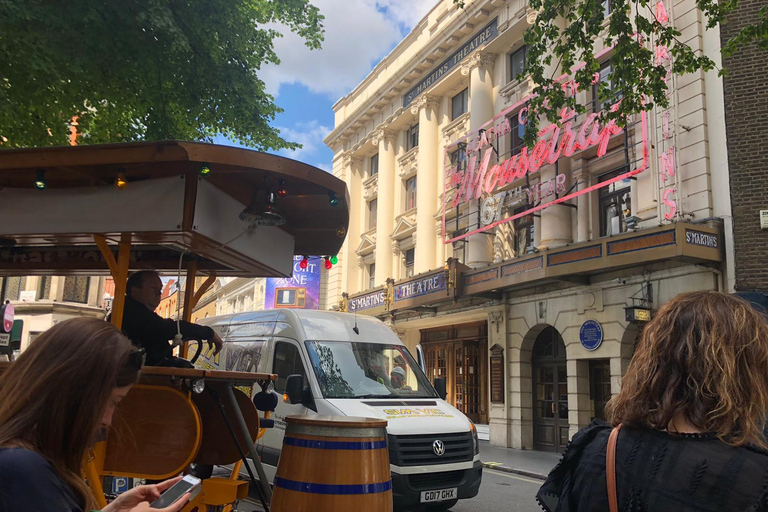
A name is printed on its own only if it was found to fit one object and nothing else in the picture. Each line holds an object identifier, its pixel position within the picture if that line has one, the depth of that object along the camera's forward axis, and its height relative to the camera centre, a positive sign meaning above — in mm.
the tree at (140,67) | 7914 +4024
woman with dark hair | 1574 -154
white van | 6781 -358
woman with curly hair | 1689 -152
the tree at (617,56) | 9352 +4727
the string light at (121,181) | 4955 +1360
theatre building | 14336 +4254
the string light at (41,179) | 4883 +1329
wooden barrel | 4312 -736
